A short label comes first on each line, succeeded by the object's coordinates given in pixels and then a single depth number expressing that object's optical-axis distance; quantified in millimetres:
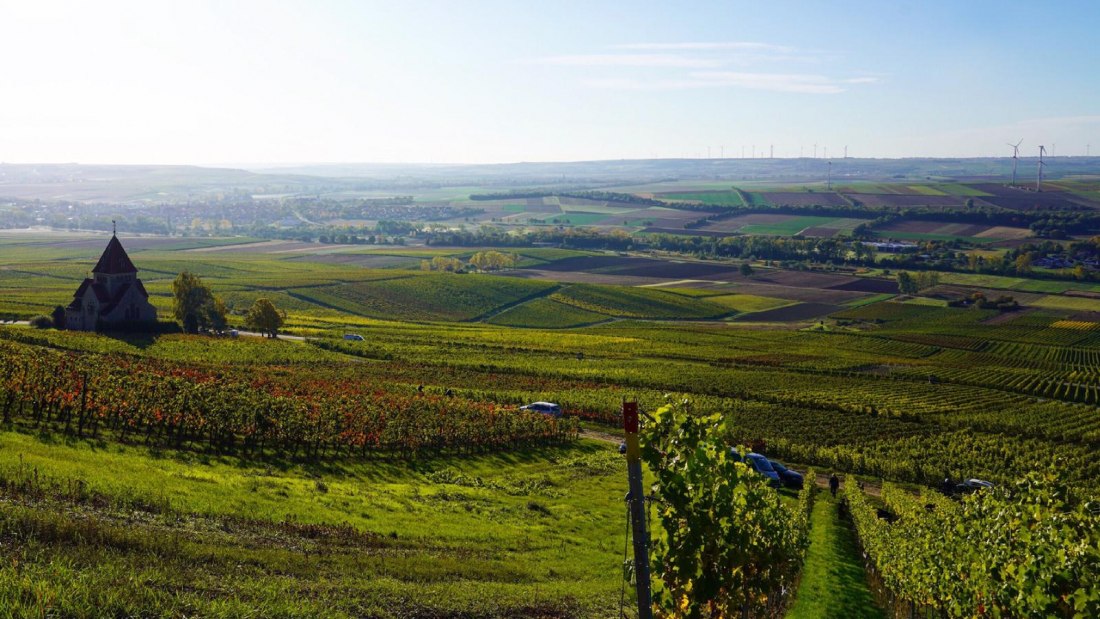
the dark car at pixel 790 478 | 46625
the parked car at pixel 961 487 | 48084
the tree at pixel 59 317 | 90188
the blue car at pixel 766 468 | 43756
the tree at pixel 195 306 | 92438
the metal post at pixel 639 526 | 13219
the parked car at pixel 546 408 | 58531
